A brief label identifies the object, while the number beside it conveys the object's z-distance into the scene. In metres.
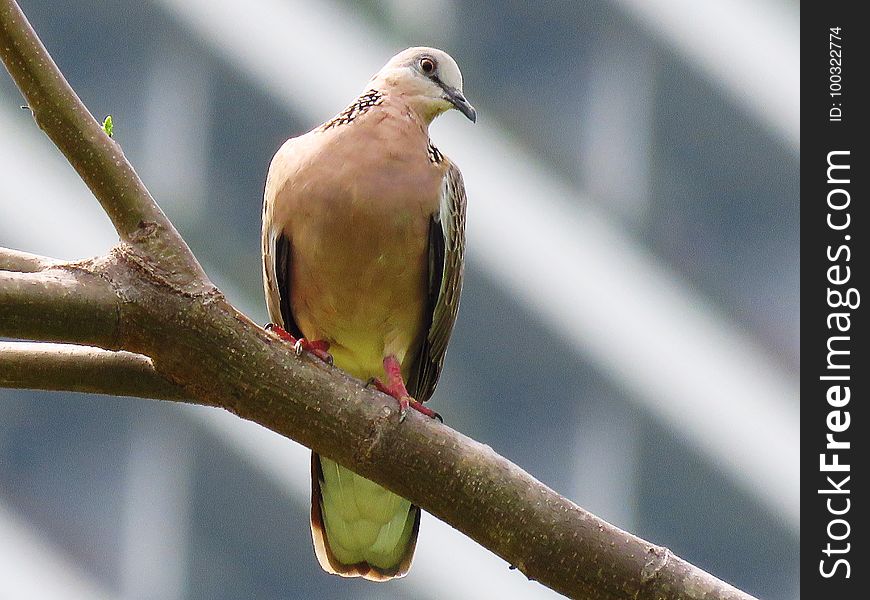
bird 7.70
